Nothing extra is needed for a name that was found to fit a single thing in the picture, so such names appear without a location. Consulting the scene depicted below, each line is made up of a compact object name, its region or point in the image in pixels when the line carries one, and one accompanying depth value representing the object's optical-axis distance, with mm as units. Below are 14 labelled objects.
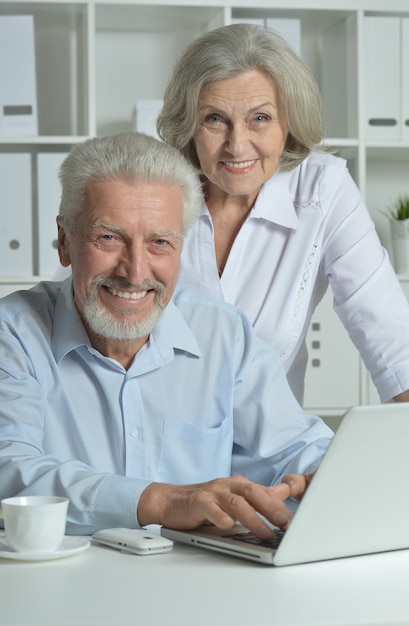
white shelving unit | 3448
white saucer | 1730
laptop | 1692
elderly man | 2071
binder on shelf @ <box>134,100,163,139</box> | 3418
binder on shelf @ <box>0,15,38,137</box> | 3333
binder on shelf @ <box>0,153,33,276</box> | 3364
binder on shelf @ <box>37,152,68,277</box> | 3373
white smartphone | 1767
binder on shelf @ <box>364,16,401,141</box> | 3519
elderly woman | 2367
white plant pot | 3605
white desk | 1532
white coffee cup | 1730
